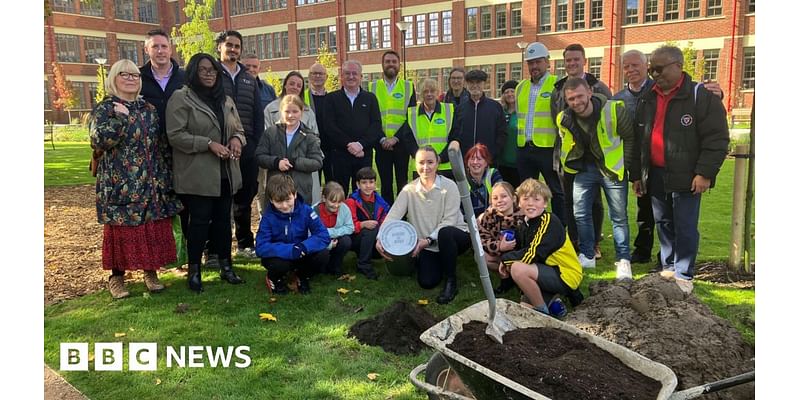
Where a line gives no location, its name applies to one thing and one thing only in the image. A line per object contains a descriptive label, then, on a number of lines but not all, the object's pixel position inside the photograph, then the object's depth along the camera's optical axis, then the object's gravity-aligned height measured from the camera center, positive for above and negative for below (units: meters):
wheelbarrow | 2.04 -0.93
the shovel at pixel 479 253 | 1.94 -0.51
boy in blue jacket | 4.24 -0.80
